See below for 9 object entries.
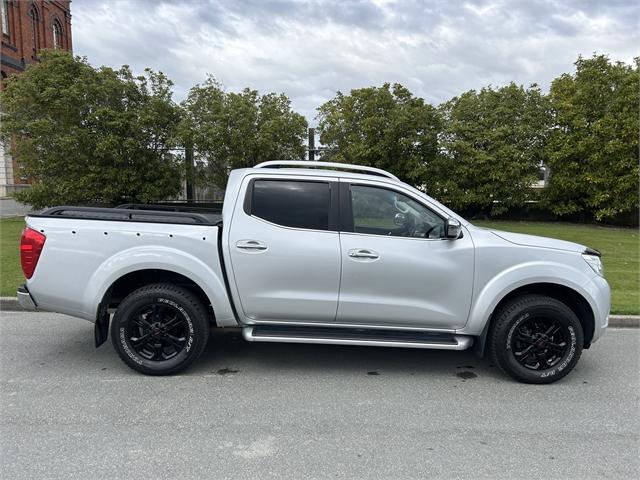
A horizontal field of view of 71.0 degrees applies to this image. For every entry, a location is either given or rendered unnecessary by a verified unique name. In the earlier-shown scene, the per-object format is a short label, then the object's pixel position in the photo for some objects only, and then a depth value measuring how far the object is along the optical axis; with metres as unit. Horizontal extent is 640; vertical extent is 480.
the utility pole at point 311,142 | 14.40
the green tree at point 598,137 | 14.62
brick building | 27.58
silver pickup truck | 3.90
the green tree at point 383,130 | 14.66
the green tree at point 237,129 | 13.12
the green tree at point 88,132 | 13.45
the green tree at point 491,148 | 15.40
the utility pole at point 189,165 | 13.94
